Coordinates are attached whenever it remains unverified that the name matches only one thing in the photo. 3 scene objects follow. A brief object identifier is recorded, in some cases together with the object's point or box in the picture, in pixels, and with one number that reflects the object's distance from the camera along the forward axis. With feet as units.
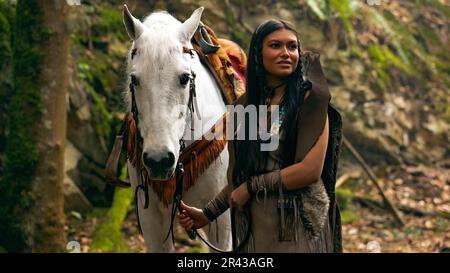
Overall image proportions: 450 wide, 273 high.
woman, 9.42
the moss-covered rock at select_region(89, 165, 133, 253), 22.14
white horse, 11.16
